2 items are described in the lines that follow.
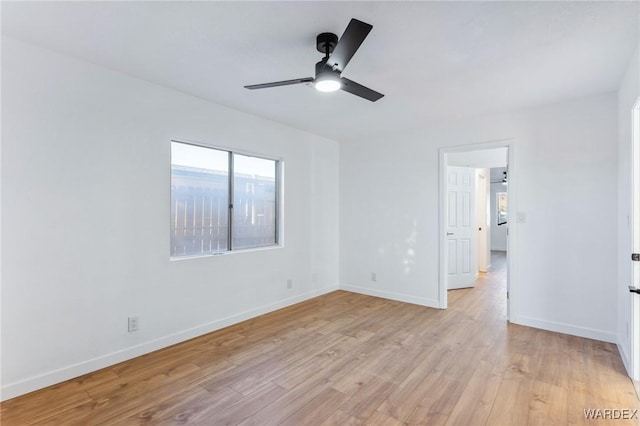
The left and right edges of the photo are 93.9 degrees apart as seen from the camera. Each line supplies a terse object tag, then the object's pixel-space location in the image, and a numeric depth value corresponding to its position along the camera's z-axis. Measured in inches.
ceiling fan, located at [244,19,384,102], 66.2
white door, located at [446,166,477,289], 202.1
